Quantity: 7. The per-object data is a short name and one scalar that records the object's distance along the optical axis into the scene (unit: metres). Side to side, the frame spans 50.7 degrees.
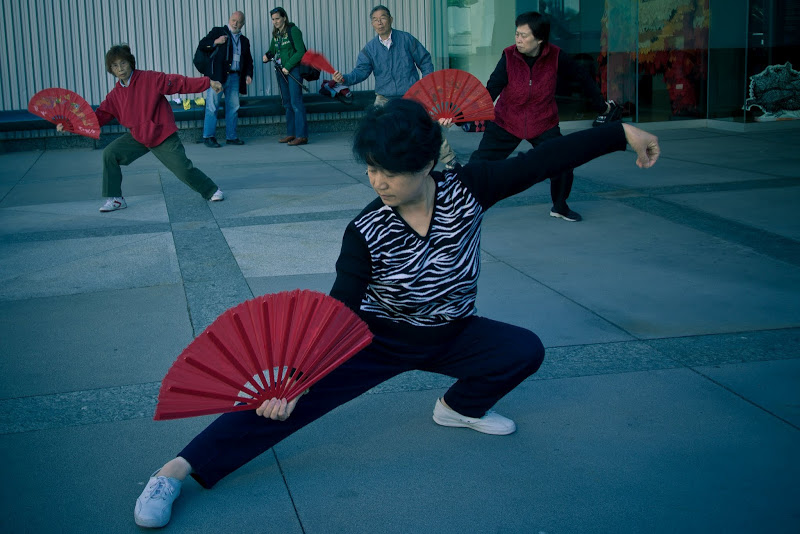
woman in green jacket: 12.37
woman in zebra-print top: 2.63
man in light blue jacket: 9.11
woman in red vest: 6.57
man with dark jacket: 12.34
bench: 13.35
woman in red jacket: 7.51
